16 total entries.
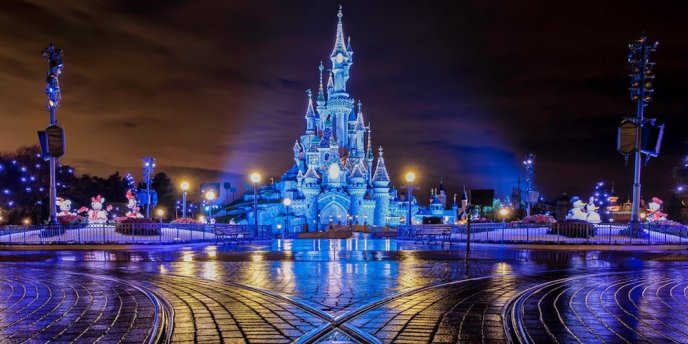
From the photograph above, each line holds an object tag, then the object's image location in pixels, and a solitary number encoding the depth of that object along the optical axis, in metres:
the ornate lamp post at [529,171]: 65.81
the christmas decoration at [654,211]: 63.10
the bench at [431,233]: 33.19
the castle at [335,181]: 98.06
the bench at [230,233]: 33.06
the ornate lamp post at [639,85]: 29.41
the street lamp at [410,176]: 40.97
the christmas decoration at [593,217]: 49.54
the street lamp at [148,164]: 49.15
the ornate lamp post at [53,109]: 31.96
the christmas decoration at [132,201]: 62.32
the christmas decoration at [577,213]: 50.09
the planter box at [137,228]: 29.00
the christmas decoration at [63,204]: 66.06
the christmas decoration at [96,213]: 61.23
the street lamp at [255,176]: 40.66
